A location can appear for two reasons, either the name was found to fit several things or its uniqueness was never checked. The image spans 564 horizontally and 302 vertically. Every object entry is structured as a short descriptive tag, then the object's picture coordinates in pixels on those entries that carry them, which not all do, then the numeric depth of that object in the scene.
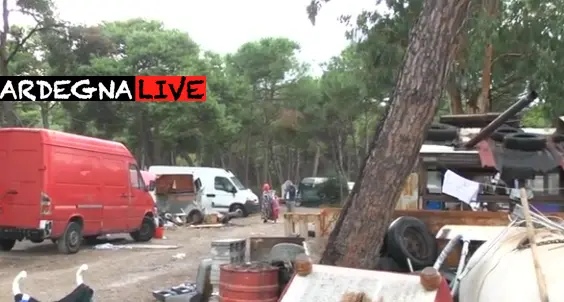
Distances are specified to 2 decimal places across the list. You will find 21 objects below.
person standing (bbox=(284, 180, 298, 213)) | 31.52
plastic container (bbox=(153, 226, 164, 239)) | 19.86
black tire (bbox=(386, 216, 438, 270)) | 7.07
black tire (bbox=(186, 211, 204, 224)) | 25.05
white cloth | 8.30
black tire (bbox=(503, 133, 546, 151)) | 8.70
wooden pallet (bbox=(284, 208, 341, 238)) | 10.54
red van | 14.05
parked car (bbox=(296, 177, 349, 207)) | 40.03
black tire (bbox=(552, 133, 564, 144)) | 9.53
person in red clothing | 27.22
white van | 28.20
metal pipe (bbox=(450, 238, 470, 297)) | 5.75
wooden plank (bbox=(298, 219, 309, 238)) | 11.75
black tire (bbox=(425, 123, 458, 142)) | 10.05
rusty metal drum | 6.48
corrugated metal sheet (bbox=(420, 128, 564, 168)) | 8.62
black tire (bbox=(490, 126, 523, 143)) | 9.52
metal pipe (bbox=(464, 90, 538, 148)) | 9.00
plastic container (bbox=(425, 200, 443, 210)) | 9.30
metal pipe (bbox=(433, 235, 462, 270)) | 6.02
